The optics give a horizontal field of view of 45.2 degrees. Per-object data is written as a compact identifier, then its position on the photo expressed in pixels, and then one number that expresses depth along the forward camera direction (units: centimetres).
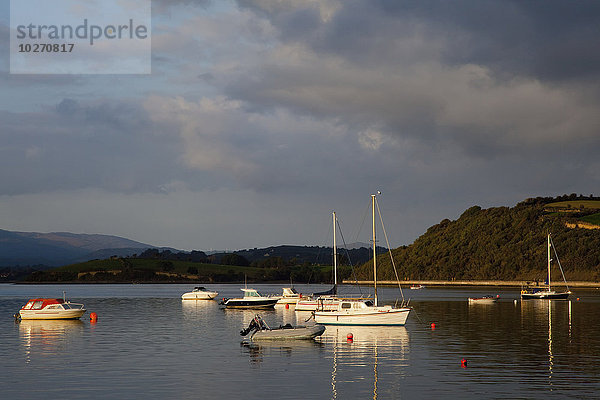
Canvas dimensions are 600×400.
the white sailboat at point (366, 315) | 6956
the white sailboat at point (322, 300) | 9525
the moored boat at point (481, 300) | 12900
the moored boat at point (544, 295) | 13934
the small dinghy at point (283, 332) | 5766
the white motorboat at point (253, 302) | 11338
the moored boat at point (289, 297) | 12142
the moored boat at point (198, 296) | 14812
